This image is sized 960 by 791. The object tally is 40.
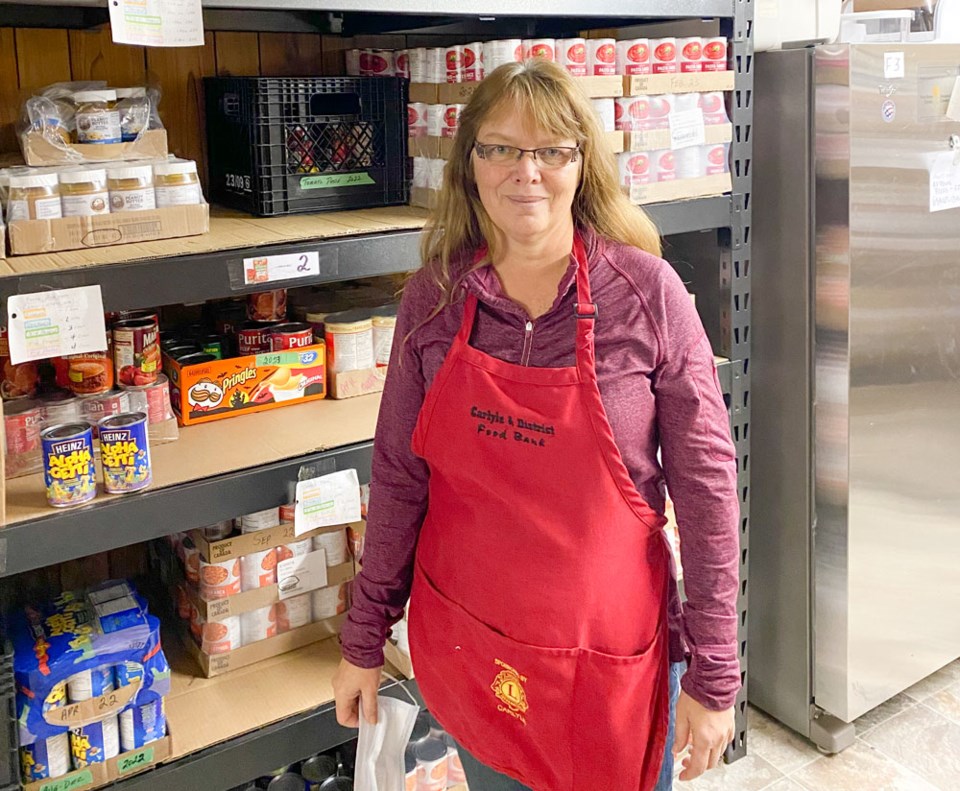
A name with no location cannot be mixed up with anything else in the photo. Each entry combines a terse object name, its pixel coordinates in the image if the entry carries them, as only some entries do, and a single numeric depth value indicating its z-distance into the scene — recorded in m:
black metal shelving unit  1.55
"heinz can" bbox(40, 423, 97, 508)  1.55
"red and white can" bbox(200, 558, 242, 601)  1.96
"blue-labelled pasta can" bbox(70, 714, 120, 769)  1.72
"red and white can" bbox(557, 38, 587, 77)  1.90
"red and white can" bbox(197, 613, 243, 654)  1.98
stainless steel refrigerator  2.24
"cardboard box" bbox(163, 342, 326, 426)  1.94
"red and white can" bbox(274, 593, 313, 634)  2.08
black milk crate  1.89
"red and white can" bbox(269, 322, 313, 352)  1.99
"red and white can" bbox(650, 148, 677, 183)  2.05
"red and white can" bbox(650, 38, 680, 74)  2.00
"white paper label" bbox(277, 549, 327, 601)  2.05
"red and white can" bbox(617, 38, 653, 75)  1.97
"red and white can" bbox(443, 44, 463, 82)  1.91
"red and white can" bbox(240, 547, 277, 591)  2.00
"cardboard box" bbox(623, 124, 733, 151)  1.99
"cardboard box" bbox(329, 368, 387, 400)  2.07
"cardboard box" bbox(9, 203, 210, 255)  1.56
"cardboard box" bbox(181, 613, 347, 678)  2.01
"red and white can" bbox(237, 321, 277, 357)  2.01
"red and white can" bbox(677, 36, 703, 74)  2.03
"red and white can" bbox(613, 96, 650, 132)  1.98
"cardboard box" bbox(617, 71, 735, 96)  1.97
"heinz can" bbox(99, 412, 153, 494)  1.60
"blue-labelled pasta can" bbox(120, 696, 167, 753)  1.76
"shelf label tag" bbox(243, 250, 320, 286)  1.65
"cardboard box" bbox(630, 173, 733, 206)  2.04
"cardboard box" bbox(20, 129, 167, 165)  1.62
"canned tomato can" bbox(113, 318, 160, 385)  1.80
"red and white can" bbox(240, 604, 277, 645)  2.04
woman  1.36
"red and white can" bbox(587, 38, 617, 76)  1.94
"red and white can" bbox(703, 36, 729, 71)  2.06
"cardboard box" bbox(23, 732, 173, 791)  1.70
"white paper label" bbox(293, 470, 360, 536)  1.79
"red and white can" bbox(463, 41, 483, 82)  1.87
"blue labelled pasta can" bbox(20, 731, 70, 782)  1.70
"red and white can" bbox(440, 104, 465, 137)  1.92
